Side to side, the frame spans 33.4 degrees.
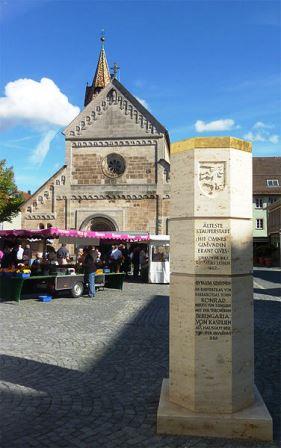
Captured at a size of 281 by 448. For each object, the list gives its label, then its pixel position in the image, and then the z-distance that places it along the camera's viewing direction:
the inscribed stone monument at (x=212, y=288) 4.54
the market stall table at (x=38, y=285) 13.39
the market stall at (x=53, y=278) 13.52
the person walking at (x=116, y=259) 21.62
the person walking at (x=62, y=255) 17.66
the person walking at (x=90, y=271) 15.10
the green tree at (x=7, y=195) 36.71
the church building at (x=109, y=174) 31.28
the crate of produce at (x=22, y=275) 13.23
